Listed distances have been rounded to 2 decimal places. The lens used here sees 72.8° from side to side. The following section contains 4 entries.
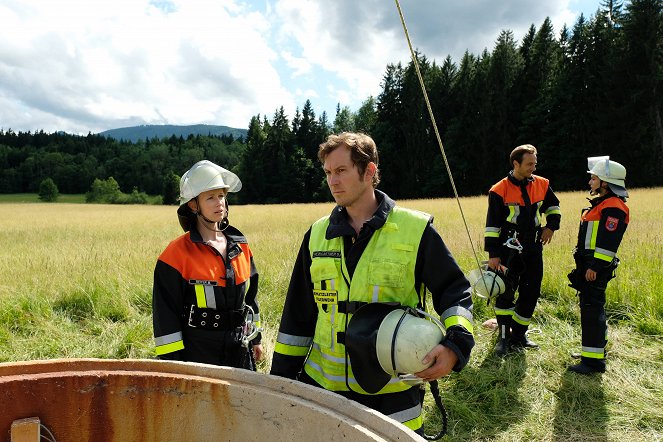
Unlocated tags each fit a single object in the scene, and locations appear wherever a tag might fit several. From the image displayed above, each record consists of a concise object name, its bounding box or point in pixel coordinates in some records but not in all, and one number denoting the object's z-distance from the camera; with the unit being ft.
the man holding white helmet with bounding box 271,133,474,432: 6.37
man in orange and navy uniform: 15.25
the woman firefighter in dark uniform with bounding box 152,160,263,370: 8.21
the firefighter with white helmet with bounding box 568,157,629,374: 13.38
